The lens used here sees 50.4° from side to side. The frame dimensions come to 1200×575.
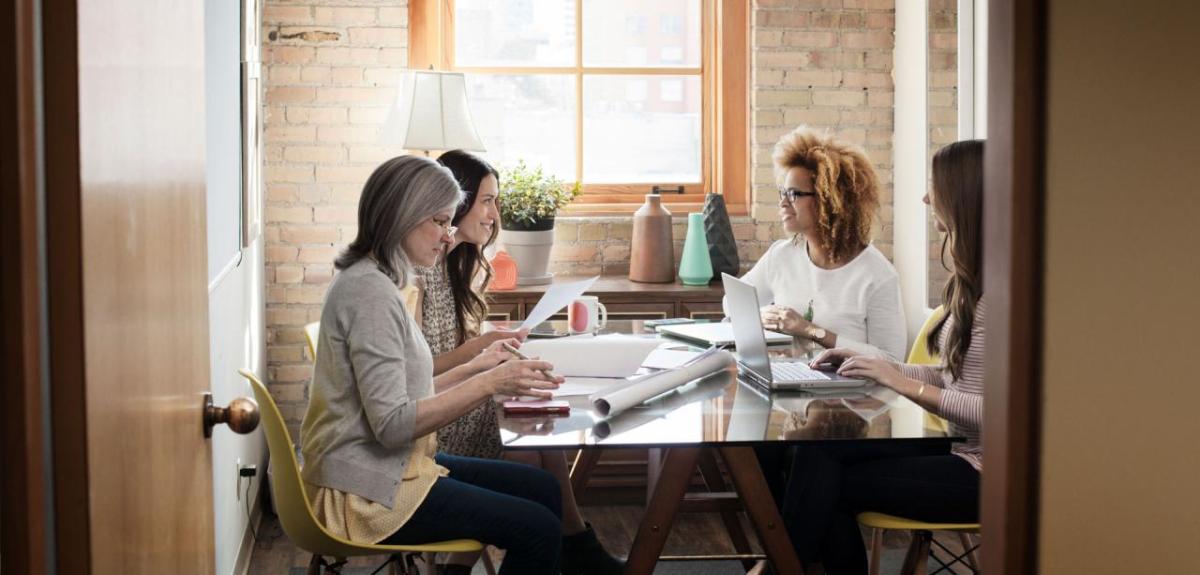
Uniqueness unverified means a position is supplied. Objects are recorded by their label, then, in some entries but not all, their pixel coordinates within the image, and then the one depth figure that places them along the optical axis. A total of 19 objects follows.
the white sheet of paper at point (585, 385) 2.74
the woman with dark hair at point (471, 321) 3.09
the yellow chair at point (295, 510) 2.39
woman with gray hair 2.40
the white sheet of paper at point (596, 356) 2.88
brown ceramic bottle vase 4.67
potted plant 4.56
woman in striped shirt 2.60
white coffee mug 3.49
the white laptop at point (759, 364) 2.76
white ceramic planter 4.57
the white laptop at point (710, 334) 3.34
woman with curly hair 3.58
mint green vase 4.62
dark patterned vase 4.69
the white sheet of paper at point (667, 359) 3.03
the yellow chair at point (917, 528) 2.61
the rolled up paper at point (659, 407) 2.40
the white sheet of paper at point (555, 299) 2.92
